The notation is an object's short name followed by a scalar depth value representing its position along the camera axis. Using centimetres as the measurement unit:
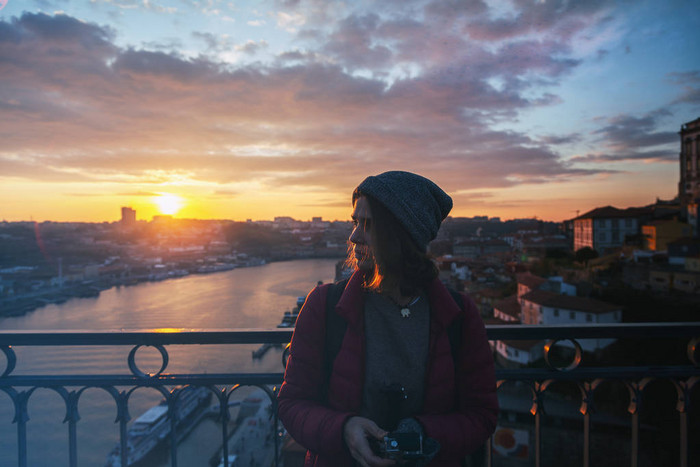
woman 77
